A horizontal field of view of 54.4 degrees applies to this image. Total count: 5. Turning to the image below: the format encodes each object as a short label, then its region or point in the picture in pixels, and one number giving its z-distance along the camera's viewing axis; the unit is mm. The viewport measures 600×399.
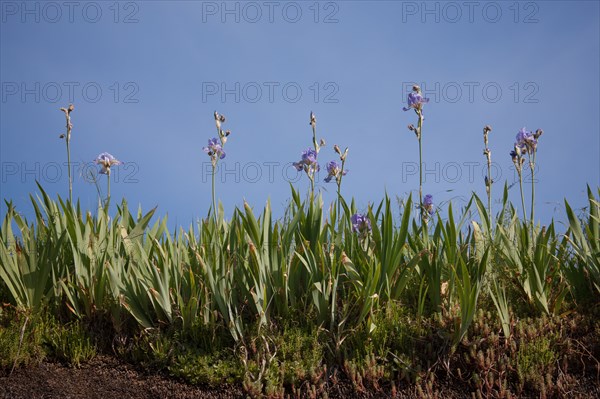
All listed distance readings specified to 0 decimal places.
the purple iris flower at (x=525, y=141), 4699
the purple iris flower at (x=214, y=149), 4676
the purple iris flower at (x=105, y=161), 4973
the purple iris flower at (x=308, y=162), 4496
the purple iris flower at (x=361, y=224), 4223
